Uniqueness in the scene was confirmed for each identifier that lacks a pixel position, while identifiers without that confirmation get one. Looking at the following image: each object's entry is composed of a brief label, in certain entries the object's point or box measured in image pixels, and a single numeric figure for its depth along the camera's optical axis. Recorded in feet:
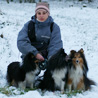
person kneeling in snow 14.98
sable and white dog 14.52
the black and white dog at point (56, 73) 13.84
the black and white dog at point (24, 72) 14.44
